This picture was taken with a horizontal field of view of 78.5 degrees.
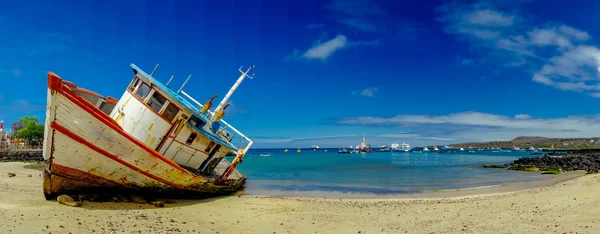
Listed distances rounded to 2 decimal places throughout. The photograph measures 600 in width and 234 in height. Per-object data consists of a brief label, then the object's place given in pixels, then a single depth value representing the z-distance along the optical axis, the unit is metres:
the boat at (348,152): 125.30
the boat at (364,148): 131.09
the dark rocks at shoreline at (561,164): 38.48
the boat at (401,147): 167.20
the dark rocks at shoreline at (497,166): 44.50
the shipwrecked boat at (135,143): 10.62
